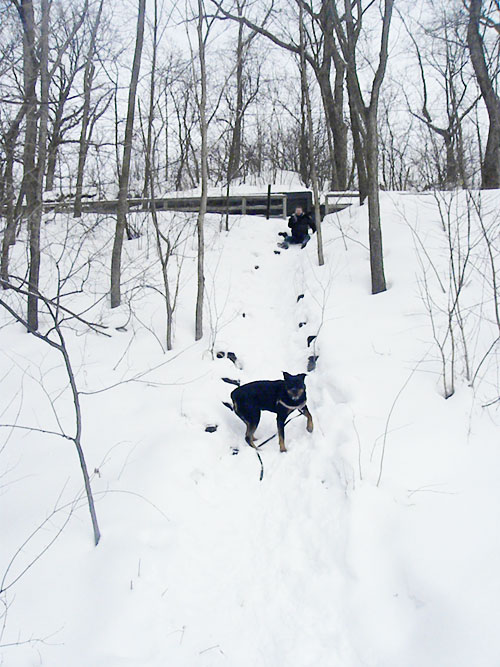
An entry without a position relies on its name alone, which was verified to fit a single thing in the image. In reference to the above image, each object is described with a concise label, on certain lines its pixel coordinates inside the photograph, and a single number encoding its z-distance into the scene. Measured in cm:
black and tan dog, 488
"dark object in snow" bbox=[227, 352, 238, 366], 719
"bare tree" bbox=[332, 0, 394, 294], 790
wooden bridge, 1509
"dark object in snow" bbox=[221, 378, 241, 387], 650
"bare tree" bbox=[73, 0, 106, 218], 1076
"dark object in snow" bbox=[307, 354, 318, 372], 672
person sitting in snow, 1311
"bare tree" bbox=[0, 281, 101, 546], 330
